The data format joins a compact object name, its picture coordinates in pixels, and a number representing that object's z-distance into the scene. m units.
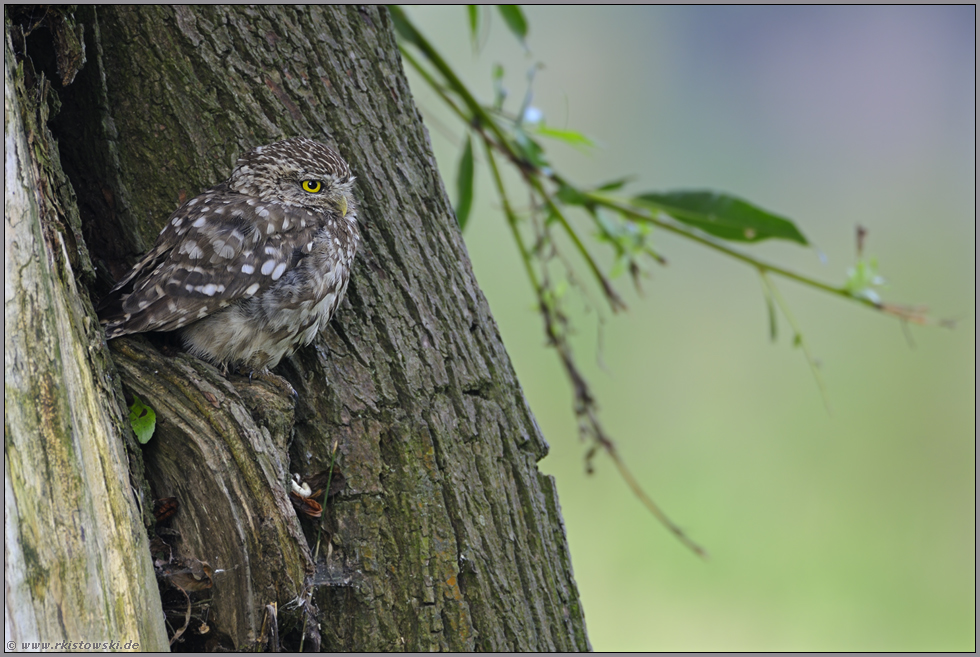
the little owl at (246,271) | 11.88
